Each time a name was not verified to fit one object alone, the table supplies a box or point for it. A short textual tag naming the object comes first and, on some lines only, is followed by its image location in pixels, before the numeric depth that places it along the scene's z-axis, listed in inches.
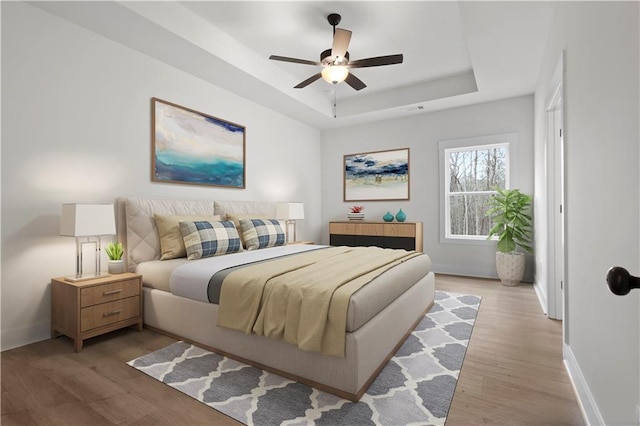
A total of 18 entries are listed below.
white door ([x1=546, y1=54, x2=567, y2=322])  120.3
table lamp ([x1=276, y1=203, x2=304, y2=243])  191.2
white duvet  96.5
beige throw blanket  71.6
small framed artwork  223.8
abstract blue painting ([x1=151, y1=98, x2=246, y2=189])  139.8
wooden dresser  203.8
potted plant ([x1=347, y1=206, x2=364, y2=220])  236.5
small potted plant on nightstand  111.8
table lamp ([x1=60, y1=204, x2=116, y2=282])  97.6
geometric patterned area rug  65.9
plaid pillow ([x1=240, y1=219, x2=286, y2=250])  149.0
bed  72.7
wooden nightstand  95.4
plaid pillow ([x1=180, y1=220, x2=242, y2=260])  122.0
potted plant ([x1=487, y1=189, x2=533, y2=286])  172.4
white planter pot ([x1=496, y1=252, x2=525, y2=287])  172.2
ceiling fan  114.7
